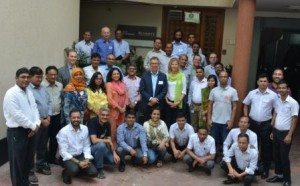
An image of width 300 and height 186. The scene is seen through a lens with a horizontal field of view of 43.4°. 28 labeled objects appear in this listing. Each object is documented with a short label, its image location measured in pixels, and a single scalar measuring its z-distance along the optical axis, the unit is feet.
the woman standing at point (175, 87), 23.54
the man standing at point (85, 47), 27.27
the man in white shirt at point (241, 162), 19.74
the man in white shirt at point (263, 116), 21.03
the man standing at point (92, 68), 22.58
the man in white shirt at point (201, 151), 21.21
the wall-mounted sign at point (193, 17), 35.60
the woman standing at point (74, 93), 20.29
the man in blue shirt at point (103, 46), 26.45
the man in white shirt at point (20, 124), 15.79
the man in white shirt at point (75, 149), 18.90
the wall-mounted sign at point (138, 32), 36.37
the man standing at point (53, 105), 19.60
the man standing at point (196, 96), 23.72
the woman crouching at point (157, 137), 22.11
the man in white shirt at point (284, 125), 19.17
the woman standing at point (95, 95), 21.31
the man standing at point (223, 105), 22.12
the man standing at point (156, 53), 26.12
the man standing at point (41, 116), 18.16
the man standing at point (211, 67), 25.90
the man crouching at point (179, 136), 22.26
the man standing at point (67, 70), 21.55
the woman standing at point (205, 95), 23.01
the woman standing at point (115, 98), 22.09
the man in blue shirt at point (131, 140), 21.30
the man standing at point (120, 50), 28.10
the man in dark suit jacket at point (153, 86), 23.08
